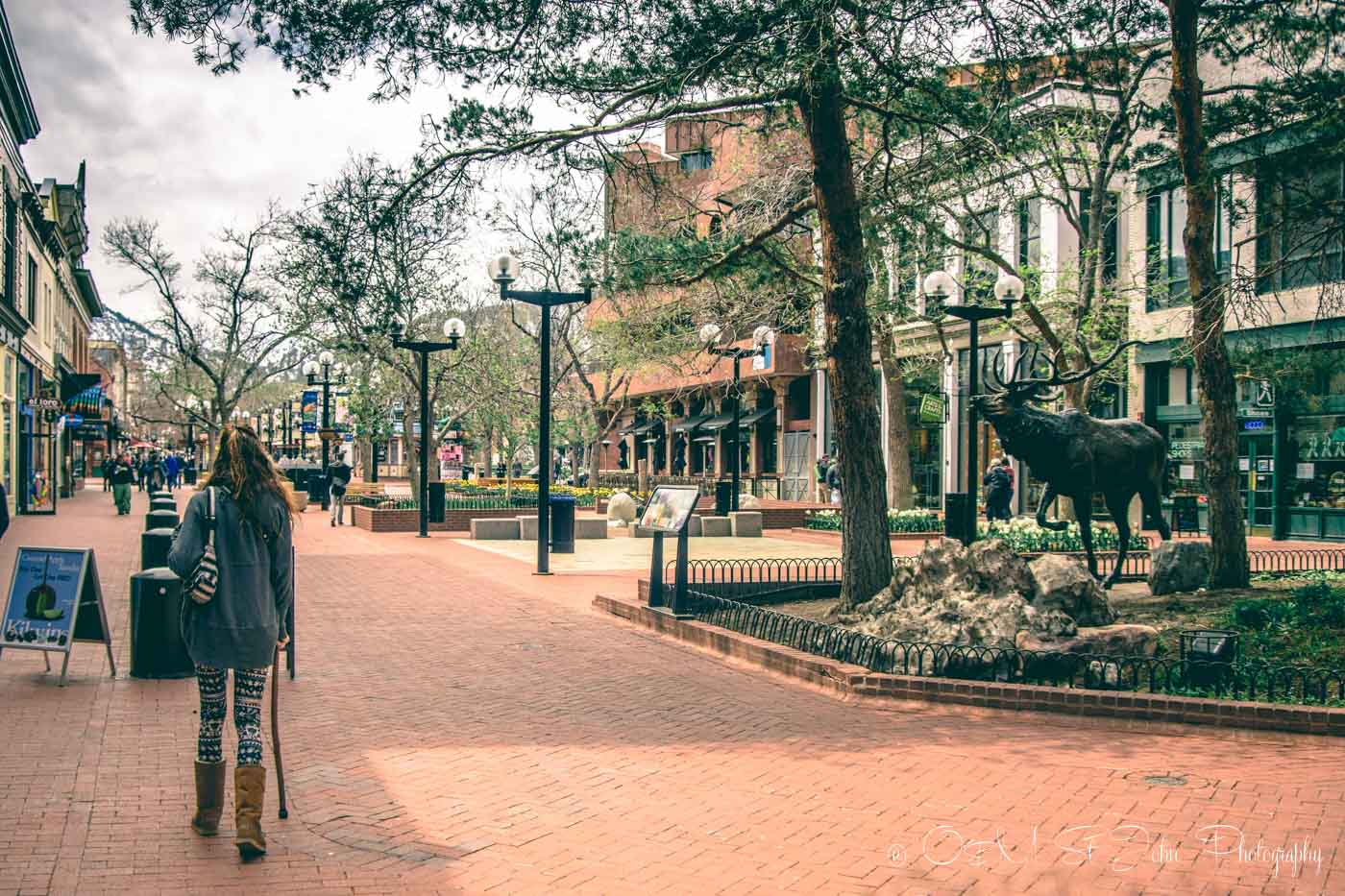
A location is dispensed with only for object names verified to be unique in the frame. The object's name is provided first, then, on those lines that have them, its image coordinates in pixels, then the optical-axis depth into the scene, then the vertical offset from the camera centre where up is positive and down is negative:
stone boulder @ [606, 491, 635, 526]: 27.71 -0.89
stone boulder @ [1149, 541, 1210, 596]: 13.03 -1.06
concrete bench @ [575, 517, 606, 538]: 24.81 -1.22
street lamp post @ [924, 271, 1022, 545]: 17.67 +2.56
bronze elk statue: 12.88 +0.29
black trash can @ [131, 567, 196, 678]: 8.97 -1.29
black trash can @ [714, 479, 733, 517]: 28.23 -0.68
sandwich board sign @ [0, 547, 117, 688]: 8.95 -1.06
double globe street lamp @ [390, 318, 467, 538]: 24.91 +2.69
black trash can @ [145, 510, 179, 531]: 12.77 -0.55
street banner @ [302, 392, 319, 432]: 54.19 +2.99
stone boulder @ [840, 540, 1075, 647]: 9.17 -1.09
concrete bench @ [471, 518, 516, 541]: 24.36 -1.24
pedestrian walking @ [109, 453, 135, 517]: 31.44 -0.46
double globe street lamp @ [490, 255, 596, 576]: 17.36 +0.90
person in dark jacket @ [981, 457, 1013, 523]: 25.38 -0.35
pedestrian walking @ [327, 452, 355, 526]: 29.02 -0.35
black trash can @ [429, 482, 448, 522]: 26.66 -0.72
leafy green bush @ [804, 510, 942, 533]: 24.44 -1.05
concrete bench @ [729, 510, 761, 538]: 25.53 -1.15
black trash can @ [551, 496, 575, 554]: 20.92 -0.96
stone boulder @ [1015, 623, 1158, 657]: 8.77 -1.29
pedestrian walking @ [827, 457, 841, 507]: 33.16 -0.21
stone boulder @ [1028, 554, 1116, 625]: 9.75 -1.02
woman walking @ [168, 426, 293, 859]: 5.11 -0.62
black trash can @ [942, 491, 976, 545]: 18.69 -0.70
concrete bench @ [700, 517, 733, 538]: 25.52 -1.22
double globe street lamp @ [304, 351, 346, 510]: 35.12 +3.00
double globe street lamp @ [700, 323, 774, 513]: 22.38 +2.62
